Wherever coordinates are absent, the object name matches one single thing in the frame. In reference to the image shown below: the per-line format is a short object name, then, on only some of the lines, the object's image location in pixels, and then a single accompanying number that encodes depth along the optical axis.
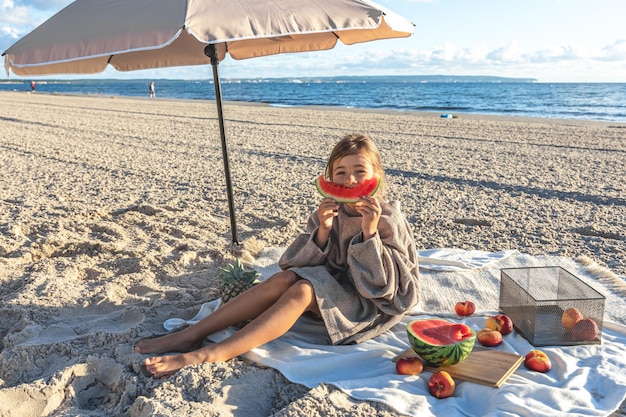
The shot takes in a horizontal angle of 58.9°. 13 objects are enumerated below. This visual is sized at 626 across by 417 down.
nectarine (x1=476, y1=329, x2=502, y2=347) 3.32
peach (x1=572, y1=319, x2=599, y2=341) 3.34
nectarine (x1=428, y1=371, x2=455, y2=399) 2.81
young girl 3.09
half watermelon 2.94
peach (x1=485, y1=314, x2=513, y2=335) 3.50
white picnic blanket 2.71
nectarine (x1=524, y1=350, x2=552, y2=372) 3.04
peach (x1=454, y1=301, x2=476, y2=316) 3.82
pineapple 3.67
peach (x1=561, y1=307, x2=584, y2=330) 3.33
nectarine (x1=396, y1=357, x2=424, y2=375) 3.01
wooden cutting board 2.89
